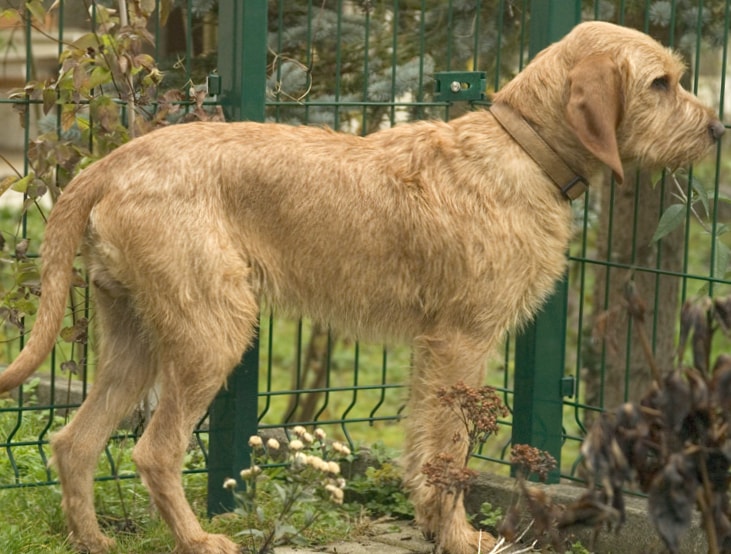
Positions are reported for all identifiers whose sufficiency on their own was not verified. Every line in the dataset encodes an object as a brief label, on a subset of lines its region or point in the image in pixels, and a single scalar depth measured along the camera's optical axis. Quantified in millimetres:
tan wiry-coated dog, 4672
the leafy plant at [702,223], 5277
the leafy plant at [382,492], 5812
